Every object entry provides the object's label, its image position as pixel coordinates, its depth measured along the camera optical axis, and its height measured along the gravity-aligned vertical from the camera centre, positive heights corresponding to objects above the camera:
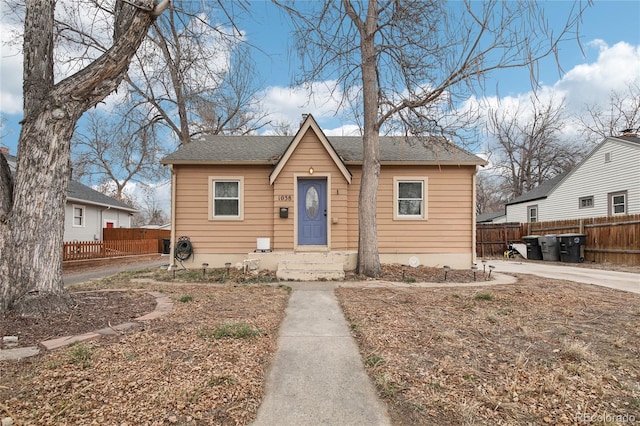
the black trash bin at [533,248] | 14.98 -1.10
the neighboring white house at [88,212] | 16.92 +0.76
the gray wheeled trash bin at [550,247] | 13.96 -1.00
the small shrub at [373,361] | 2.96 -1.31
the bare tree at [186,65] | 6.21 +4.07
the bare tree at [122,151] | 16.91 +5.06
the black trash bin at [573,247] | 13.26 -0.93
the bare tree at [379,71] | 6.02 +3.38
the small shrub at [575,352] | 3.04 -1.26
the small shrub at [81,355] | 2.71 -1.17
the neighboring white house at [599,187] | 13.99 +1.97
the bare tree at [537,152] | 26.23 +6.70
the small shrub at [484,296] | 5.49 -1.26
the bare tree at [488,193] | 35.19 +4.10
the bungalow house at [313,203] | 9.35 +0.69
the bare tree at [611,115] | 22.61 +8.42
